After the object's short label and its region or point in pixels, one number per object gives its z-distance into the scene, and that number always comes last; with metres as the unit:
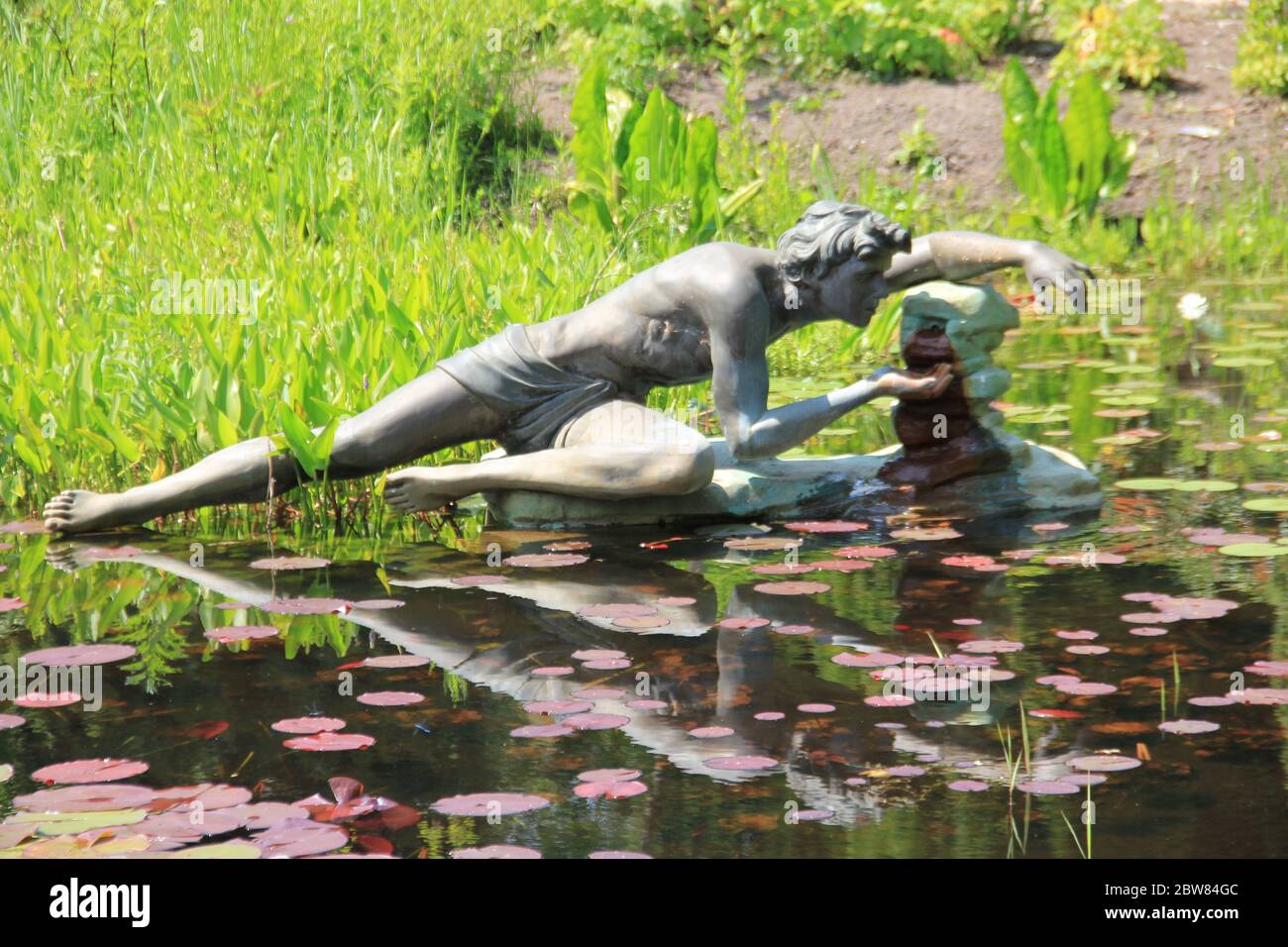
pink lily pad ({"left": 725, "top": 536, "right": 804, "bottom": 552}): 4.74
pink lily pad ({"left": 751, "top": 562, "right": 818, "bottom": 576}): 4.47
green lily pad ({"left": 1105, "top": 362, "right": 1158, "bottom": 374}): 6.75
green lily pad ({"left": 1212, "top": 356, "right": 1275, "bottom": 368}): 6.60
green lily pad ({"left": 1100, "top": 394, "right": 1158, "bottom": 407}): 6.18
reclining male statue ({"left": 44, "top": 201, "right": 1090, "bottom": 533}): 4.68
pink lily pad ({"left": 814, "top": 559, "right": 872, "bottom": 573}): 4.47
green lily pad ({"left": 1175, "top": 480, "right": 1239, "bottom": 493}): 5.07
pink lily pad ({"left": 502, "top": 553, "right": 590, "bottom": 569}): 4.58
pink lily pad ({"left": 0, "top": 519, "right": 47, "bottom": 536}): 5.05
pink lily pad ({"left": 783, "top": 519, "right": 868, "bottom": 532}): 4.89
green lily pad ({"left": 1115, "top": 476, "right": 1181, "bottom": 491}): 5.14
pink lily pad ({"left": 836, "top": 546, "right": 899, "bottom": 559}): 4.60
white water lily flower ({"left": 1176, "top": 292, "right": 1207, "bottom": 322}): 7.32
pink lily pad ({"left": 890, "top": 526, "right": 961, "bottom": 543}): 4.75
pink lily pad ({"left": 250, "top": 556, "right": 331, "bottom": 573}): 4.61
